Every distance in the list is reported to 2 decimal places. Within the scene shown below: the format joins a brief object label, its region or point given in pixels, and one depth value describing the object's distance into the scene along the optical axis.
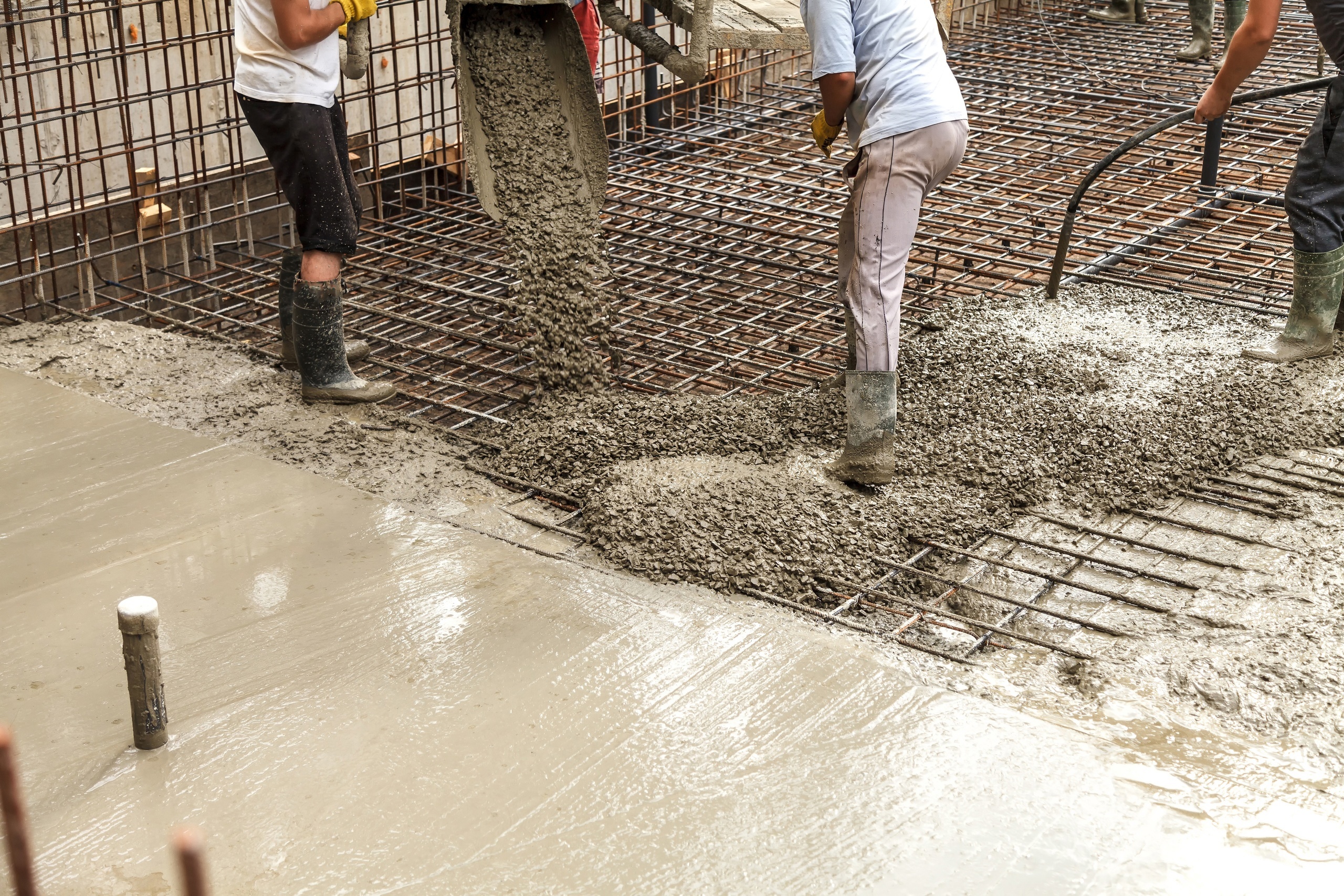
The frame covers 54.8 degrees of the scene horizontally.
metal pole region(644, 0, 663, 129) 6.73
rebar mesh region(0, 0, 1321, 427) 4.39
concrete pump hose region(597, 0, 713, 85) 3.63
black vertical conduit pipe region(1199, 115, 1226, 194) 5.57
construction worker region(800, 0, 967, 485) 3.15
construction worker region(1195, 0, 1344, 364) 3.91
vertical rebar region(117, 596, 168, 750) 2.13
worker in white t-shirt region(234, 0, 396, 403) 3.52
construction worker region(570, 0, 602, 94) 5.26
